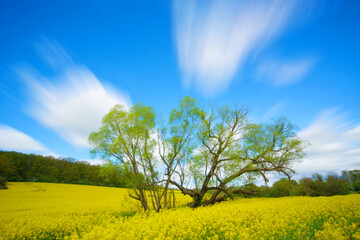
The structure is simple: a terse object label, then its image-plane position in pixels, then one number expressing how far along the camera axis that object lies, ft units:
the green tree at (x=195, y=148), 50.55
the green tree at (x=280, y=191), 79.71
